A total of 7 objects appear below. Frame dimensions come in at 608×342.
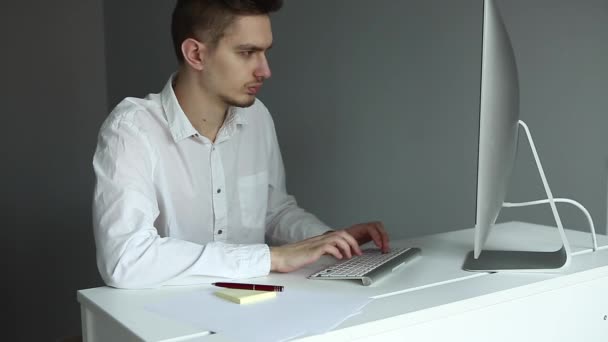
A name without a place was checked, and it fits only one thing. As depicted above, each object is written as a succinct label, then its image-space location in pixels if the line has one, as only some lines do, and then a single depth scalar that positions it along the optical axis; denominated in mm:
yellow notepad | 1069
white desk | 967
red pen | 1127
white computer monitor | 1095
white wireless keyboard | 1184
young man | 1239
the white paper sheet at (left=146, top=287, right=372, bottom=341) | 923
